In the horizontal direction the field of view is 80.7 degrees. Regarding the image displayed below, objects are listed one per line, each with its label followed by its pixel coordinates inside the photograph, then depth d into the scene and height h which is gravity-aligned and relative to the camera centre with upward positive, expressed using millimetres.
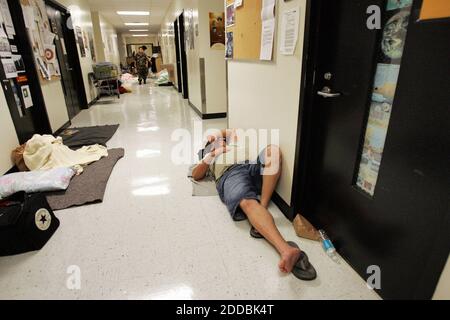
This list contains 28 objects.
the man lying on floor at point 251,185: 1489 -930
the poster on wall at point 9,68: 2869 -66
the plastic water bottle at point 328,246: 1608 -1102
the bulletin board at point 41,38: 3562 +327
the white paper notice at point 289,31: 1662 +165
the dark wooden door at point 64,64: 4838 -51
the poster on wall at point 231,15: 2654 +425
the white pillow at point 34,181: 2278 -1007
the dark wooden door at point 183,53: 6610 +143
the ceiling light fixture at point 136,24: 12939 +1695
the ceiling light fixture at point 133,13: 9514 +1627
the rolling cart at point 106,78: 7176 -468
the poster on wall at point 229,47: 2814 +123
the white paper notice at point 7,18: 2935 +462
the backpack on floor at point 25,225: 1606 -964
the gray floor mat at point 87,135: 3735 -1084
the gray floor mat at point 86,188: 2246 -1108
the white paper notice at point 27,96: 3288 -410
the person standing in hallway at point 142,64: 10409 -174
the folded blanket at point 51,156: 2783 -974
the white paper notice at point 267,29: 1923 +206
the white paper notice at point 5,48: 2808 +144
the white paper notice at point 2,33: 2838 +294
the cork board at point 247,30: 2170 +237
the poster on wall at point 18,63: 3146 -14
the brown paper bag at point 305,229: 1780 -1102
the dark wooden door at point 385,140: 1000 -369
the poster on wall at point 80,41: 6138 +452
